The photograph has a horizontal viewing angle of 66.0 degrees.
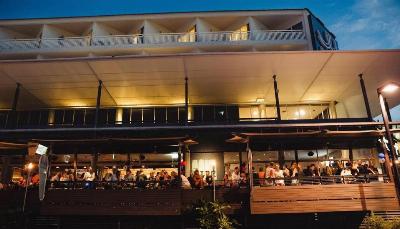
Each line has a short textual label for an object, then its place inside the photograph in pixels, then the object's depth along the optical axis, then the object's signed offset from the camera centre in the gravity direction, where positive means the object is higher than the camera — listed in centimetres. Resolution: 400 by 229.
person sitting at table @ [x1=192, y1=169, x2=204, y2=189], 1322 +57
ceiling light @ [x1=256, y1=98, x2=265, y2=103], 2083 +616
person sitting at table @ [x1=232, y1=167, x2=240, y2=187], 1310 +67
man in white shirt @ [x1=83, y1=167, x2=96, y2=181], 1386 +92
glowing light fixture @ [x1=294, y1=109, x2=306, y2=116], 2200 +548
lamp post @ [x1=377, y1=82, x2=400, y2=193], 837 +200
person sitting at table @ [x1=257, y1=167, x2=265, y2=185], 1291 +74
